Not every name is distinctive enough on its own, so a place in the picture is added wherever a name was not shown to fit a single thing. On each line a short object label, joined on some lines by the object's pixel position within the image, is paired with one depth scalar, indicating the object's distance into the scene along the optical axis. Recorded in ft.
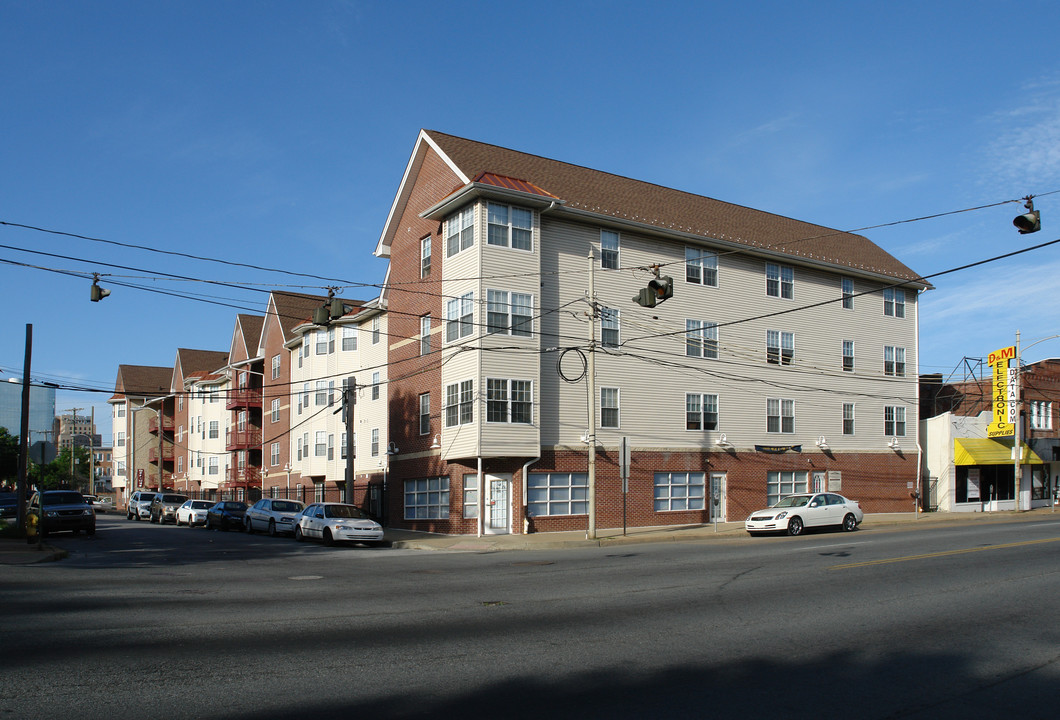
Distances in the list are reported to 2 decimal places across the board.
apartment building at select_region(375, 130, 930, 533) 101.24
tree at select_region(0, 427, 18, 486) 327.26
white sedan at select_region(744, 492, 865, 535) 93.50
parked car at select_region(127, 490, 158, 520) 177.37
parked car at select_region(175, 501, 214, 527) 143.23
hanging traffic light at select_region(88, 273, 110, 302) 70.95
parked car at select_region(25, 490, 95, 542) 101.18
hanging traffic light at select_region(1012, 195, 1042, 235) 51.57
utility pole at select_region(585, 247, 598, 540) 88.89
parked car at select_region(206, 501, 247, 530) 128.88
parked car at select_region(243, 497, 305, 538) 112.68
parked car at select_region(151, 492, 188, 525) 160.25
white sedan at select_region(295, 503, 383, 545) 93.97
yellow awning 145.07
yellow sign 143.43
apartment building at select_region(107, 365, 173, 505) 277.03
